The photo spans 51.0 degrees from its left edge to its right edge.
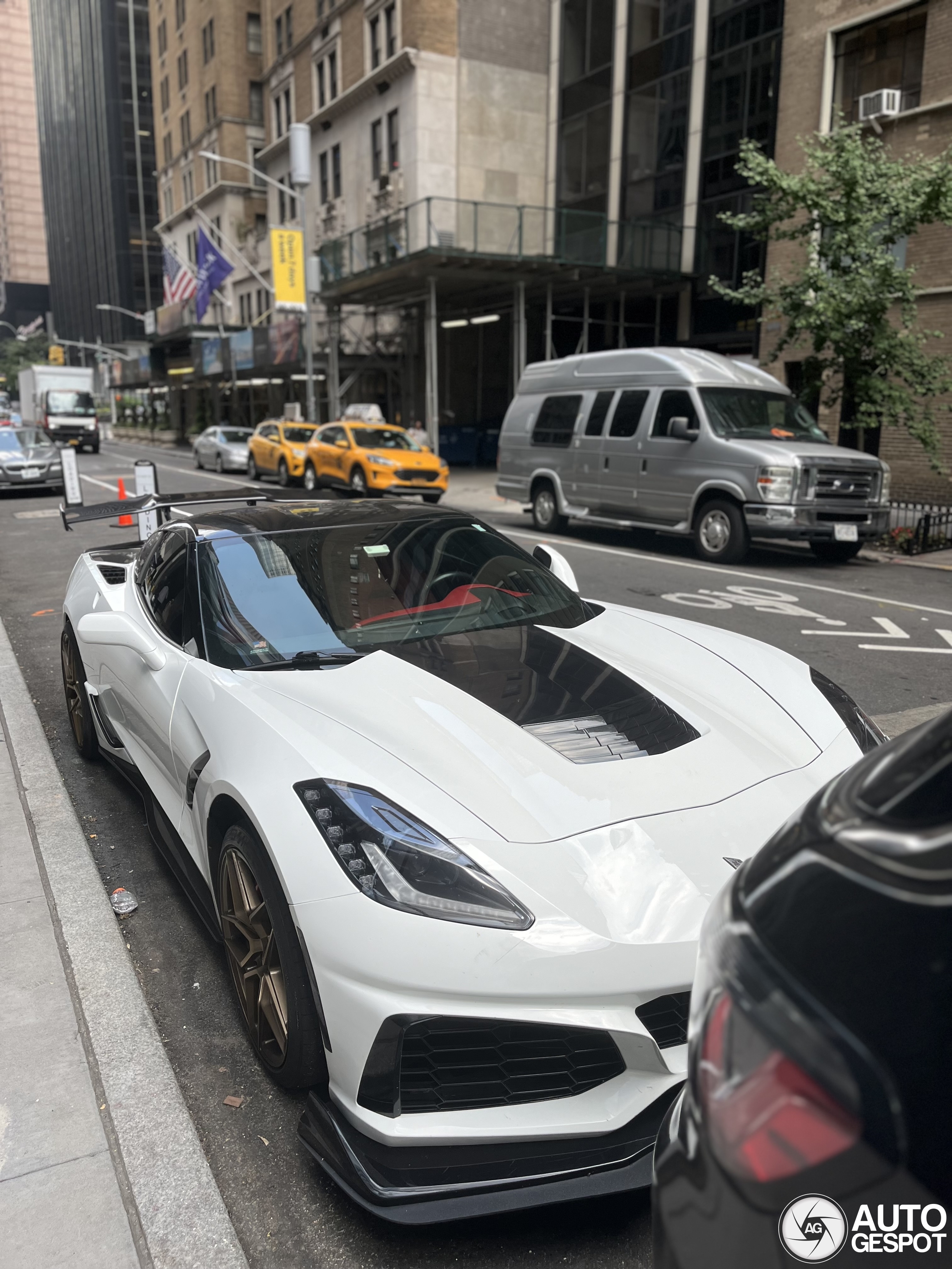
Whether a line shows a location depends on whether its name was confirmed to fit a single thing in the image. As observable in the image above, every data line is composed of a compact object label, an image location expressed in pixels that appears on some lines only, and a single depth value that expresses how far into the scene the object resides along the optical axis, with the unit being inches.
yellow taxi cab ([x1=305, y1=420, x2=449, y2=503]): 817.5
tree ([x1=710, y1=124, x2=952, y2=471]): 537.3
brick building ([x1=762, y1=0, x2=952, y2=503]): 732.0
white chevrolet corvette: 80.1
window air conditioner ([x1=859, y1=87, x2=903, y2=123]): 759.7
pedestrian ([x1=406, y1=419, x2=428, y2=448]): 941.2
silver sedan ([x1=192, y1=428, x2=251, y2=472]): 1206.3
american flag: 1715.1
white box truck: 1694.1
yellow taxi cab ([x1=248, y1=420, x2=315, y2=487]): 1025.5
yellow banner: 1228.5
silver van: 466.9
